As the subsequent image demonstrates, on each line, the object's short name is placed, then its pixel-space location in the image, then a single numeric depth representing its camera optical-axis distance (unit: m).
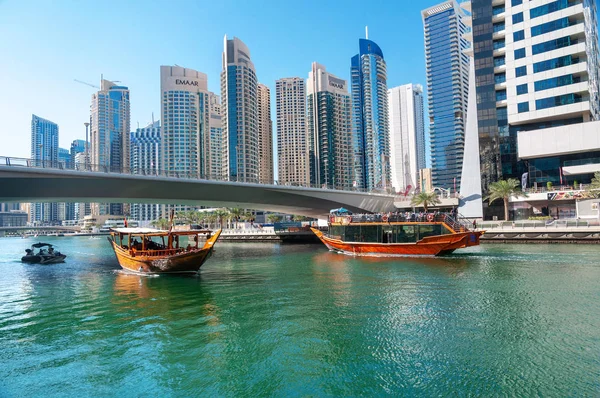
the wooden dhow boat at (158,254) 26.86
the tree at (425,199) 61.34
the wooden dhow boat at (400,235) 32.22
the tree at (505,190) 53.50
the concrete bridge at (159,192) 32.41
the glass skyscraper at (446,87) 157.38
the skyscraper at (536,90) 53.34
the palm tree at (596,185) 45.94
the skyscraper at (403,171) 194.60
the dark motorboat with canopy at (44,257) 40.44
